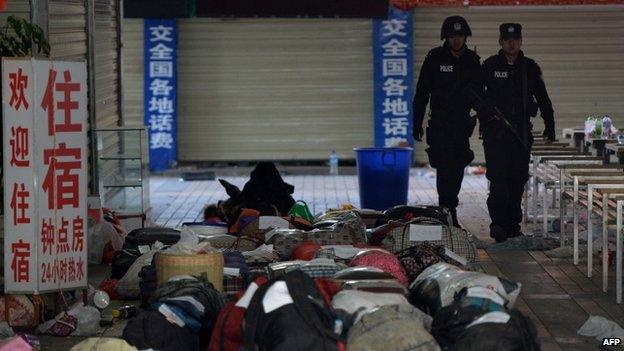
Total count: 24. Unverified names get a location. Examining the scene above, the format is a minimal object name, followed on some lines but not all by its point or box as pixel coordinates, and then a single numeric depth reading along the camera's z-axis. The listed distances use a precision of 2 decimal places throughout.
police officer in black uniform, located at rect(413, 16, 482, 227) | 22.53
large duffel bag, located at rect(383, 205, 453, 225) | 19.72
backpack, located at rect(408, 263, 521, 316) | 13.16
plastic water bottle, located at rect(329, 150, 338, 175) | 34.11
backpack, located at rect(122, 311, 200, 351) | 12.61
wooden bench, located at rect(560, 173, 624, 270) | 17.34
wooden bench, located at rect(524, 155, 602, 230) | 20.62
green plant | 16.07
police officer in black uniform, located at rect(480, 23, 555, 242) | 21.74
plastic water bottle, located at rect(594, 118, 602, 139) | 25.11
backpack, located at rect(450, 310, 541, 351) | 11.76
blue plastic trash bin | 25.80
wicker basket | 14.93
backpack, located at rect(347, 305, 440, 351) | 11.56
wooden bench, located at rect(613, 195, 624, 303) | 15.78
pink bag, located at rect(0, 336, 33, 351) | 12.54
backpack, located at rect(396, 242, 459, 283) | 15.49
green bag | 20.88
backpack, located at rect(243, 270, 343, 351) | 11.48
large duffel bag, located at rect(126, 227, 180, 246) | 18.89
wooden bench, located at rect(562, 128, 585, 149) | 26.20
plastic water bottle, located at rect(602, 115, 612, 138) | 25.26
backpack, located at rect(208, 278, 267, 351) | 12.42
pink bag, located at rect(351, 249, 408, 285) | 15.14
